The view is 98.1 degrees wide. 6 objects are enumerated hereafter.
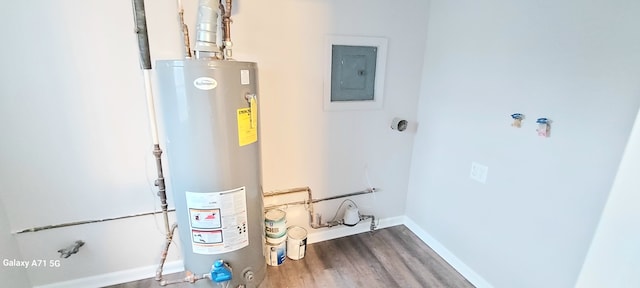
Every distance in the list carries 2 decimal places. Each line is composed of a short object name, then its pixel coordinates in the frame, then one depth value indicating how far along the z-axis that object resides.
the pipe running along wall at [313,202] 2.07
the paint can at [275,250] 1.95
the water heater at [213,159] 1.22
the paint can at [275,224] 1.92
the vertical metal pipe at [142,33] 1.35
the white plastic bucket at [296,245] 2.02
